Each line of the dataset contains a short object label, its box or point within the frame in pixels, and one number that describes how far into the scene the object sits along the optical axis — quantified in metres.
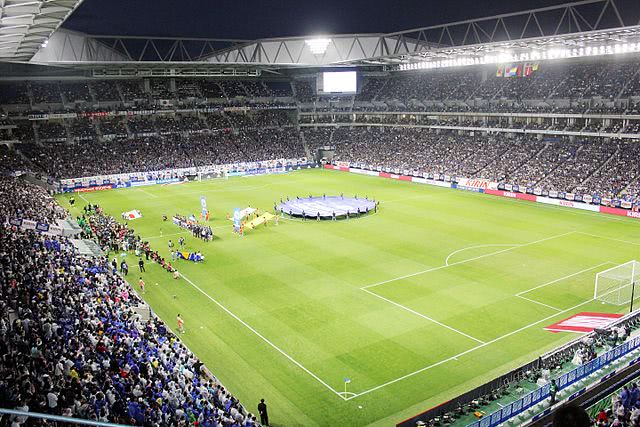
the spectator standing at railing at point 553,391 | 18.35
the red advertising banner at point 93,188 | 67.31
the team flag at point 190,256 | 37.56
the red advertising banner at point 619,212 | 48.64
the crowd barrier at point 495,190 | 50.78
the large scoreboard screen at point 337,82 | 89.31
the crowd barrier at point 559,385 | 17.22
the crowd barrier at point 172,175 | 68.00
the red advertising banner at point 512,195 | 57.66
